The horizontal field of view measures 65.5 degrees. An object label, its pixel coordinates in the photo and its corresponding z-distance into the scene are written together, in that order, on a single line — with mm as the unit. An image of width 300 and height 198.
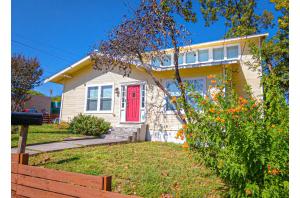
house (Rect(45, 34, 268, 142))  10211
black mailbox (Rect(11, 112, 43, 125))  4520
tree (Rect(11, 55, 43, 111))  17750
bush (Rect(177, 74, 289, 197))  2469
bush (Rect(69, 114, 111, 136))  10820
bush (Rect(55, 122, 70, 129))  12812
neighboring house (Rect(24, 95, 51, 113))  31922
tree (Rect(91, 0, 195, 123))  8406
